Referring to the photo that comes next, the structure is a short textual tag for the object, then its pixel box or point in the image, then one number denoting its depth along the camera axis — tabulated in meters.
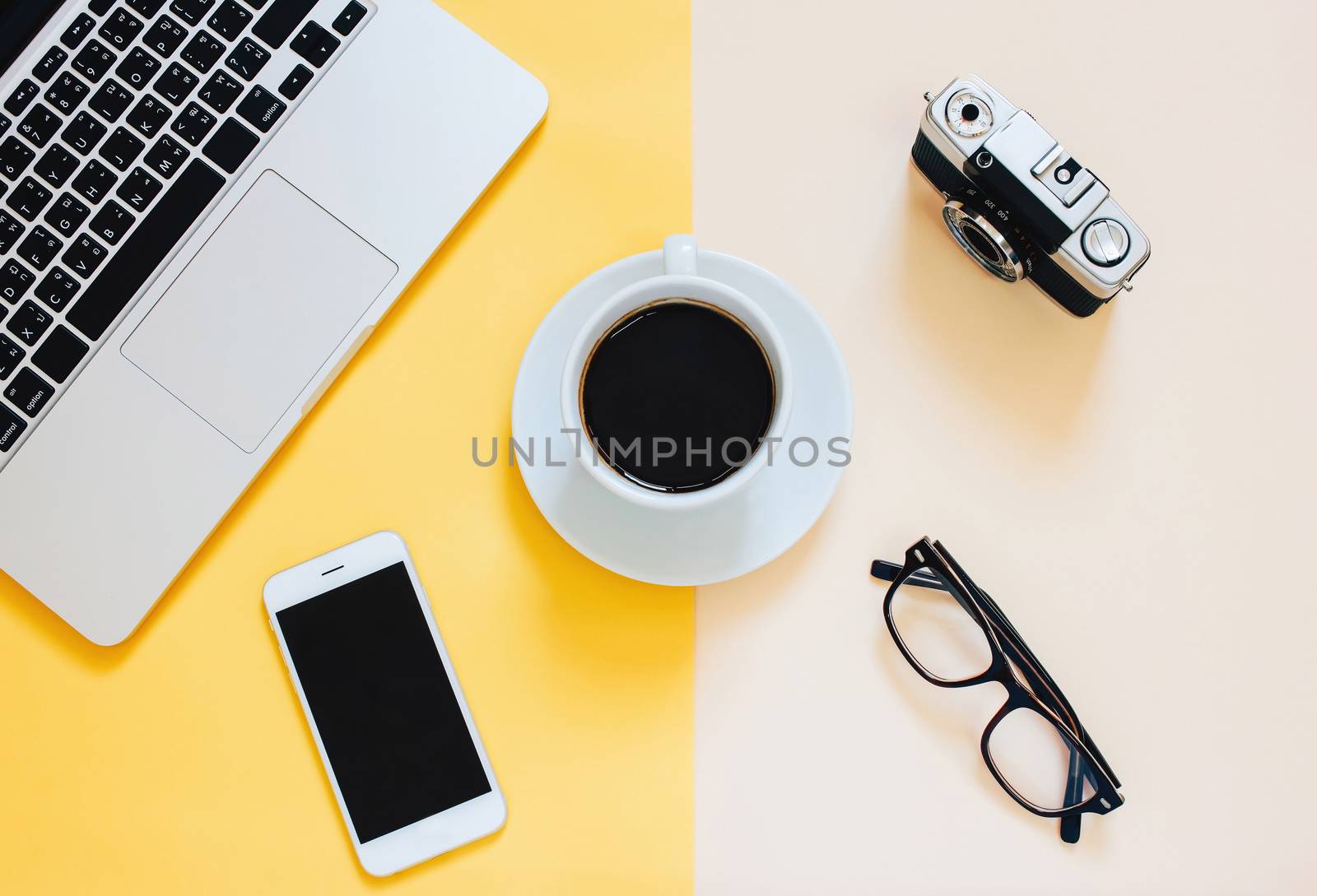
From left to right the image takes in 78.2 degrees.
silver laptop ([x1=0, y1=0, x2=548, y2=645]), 0.62
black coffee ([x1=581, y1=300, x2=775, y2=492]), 0.58
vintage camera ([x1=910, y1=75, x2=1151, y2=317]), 0.60
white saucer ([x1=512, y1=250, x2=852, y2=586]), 0.63
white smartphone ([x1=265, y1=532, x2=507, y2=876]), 0.69
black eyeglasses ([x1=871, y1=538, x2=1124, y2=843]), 0.66
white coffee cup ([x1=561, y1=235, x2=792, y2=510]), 0.53
